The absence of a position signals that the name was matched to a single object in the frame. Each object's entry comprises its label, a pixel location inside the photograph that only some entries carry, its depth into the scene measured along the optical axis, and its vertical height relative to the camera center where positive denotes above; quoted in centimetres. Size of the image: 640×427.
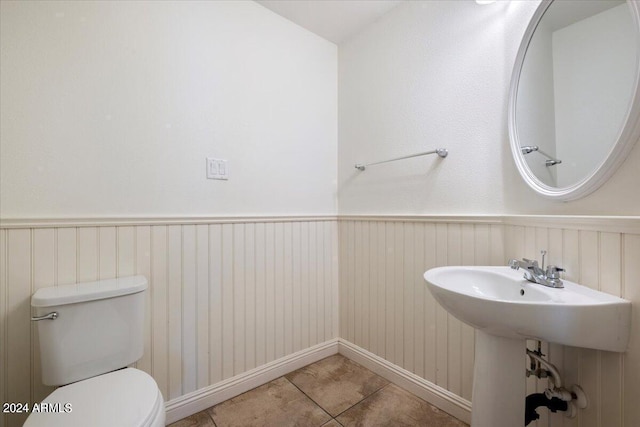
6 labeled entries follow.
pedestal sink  74 -32
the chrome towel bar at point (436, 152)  143 +32
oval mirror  87 +43
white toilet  80 -55
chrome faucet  90 -22
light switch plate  148 +25
